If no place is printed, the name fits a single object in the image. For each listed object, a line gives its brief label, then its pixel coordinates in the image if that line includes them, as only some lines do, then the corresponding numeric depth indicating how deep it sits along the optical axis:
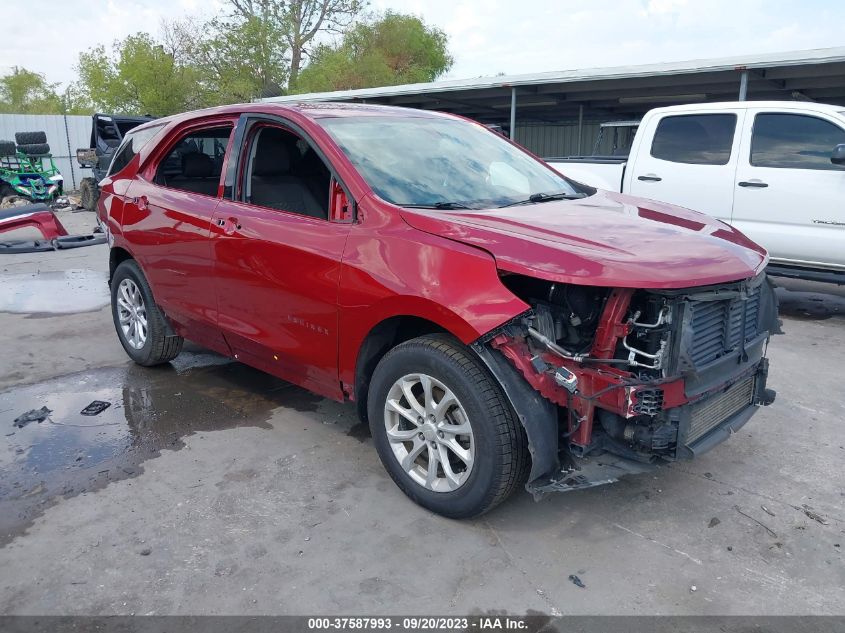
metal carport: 10.66
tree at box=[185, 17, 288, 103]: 35.09
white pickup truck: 6.56
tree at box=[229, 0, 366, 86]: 38.28
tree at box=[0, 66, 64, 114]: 51.31
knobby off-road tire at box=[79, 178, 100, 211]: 17.83
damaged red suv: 2.80
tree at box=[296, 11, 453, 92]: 35.81
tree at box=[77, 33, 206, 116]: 31.61
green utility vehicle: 17.09
